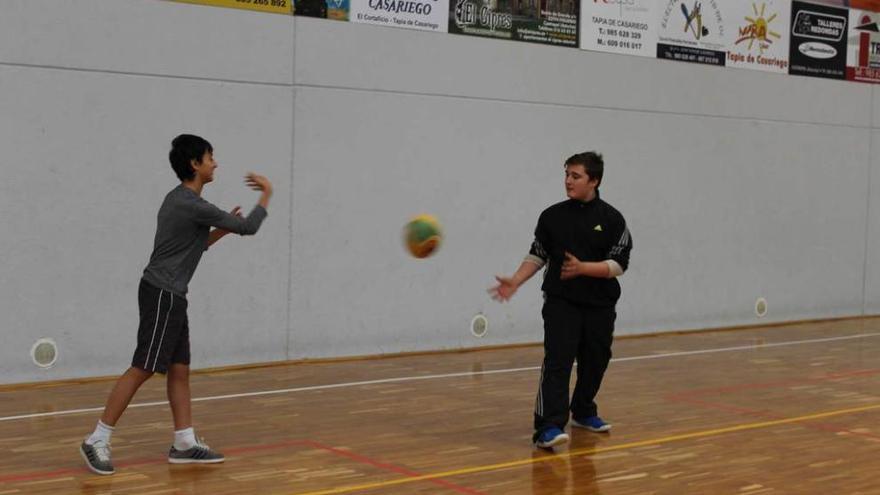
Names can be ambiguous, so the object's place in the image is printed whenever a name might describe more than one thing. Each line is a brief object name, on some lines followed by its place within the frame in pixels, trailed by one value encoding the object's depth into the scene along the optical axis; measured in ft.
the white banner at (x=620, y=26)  39.34
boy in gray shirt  19.93
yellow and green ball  26.48
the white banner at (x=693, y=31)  41.55
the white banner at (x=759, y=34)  43.73
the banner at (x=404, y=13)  33.94
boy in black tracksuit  22.72
